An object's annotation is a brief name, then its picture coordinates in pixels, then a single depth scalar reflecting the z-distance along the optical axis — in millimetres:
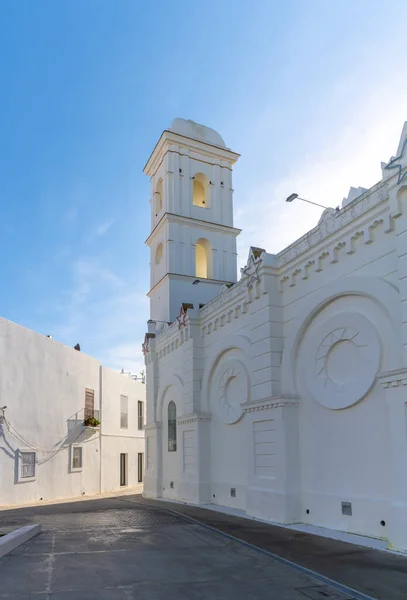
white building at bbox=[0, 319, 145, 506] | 19625
